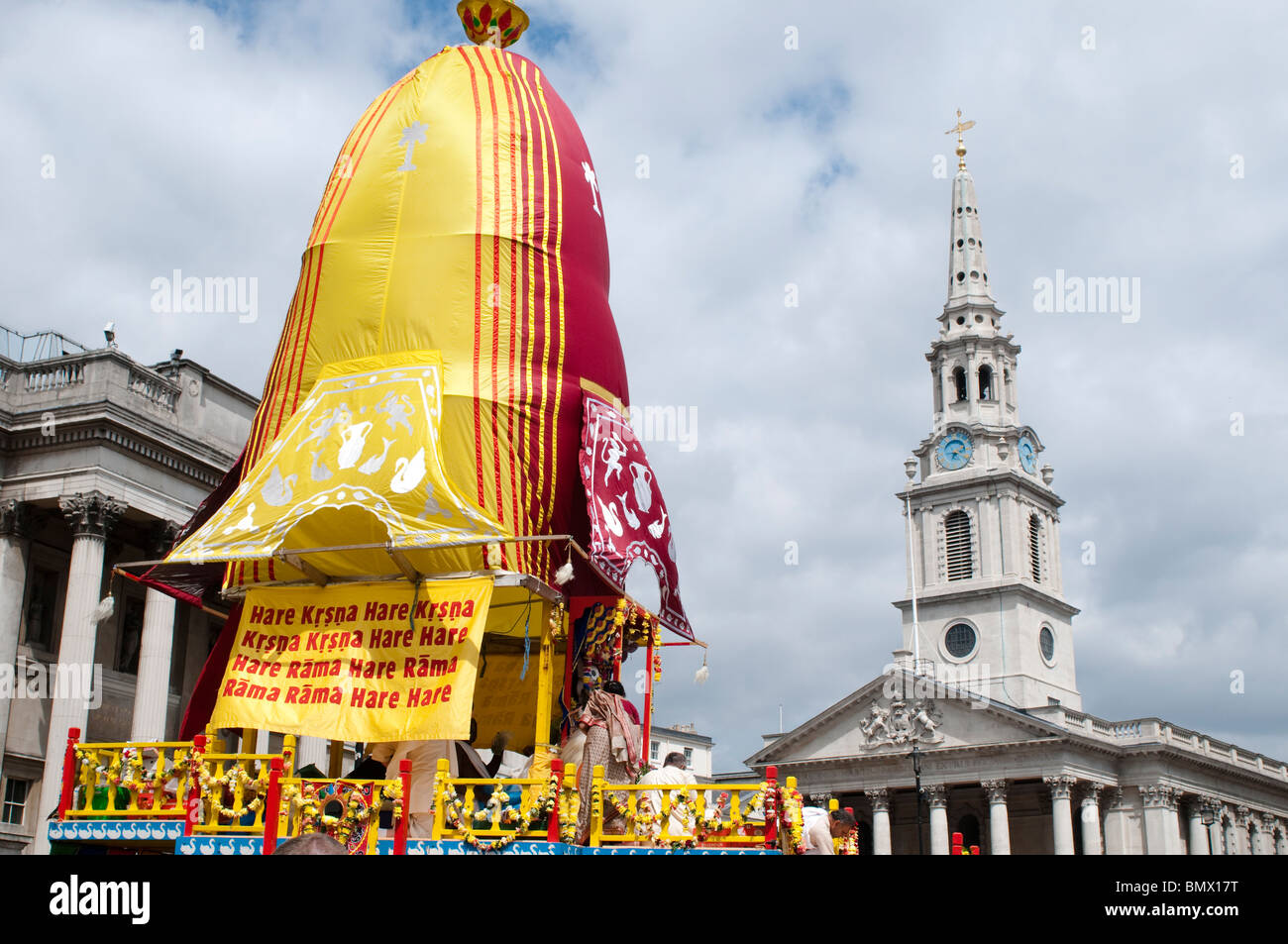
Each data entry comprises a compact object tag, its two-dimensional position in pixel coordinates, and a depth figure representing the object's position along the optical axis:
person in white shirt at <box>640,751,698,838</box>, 13.63
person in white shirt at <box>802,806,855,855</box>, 13.34
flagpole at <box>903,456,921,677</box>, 76.31
